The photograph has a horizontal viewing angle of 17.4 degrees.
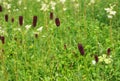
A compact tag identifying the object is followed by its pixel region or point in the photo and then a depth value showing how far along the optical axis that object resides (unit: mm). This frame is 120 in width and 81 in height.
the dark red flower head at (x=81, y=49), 3701
